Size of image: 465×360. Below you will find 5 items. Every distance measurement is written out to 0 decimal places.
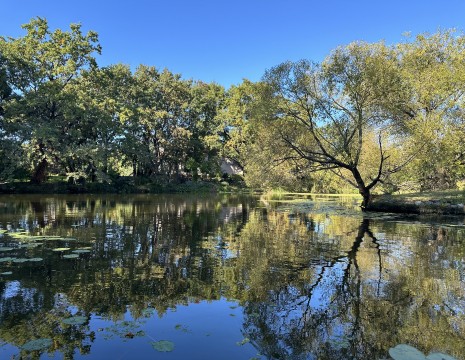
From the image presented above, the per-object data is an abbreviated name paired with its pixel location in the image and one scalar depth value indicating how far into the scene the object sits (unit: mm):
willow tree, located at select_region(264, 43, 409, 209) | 22109
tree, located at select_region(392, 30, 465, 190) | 22922
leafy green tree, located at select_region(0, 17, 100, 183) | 37906
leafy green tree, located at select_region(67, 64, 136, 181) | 40812
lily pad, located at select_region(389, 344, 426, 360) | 4102
